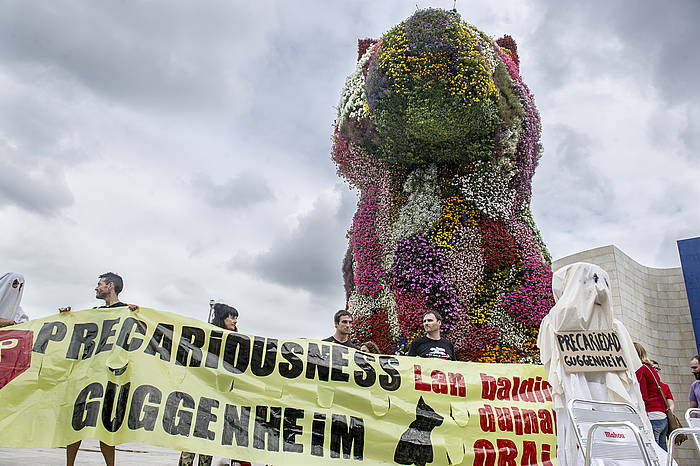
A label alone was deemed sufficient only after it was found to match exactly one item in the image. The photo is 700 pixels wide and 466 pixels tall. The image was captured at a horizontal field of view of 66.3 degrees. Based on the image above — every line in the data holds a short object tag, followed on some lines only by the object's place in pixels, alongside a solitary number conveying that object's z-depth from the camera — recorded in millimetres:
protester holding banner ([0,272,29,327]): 6324
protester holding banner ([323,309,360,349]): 6426
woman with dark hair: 6266
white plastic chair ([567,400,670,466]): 3551
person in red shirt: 6449
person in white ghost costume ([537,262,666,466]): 4645
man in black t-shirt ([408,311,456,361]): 6574
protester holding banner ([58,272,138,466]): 5891
